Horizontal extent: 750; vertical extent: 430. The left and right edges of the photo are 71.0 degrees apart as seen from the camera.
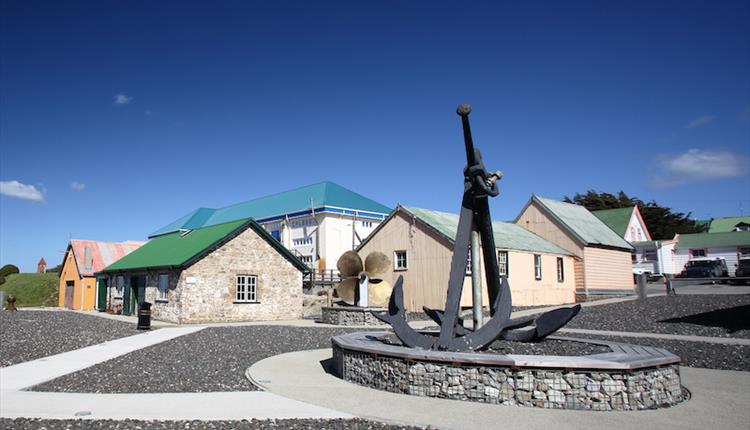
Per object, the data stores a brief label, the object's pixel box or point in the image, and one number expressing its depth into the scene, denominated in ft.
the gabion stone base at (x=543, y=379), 21.85
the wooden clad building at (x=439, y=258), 80.59
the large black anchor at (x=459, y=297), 26.40
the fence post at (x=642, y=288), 85.10
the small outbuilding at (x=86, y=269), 107.45
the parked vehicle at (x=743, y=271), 119.06
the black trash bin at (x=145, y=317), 60.06
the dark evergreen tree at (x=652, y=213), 205.87
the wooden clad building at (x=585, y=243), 100.63
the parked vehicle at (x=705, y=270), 136.87
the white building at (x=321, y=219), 145.59
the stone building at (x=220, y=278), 71.20
